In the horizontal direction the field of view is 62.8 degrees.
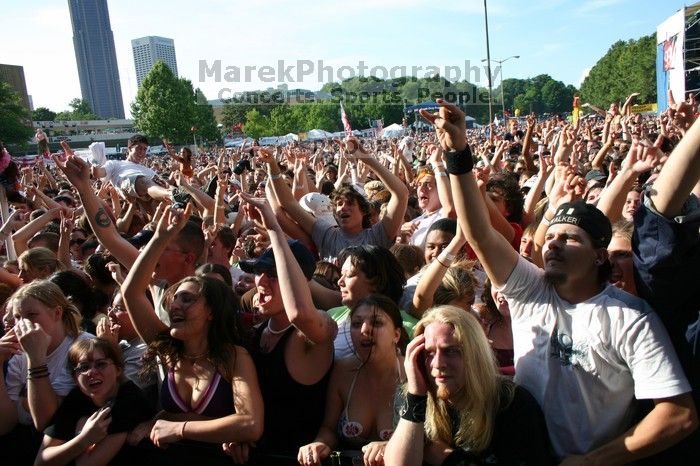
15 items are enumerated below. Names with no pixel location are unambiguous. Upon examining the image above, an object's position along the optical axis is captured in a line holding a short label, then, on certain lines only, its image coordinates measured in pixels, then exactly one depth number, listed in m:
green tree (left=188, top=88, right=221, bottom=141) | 65.86
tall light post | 29.90
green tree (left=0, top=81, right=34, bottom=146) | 61.88
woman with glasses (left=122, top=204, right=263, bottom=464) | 2.63
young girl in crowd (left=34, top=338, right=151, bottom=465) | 2.74
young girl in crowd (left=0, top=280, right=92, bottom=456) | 2.82
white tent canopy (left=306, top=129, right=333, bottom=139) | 56.82
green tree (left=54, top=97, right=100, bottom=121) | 120.00
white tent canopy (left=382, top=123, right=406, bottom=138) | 37.53
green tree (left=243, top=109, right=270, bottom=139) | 71.25
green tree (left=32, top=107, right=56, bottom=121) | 94.44
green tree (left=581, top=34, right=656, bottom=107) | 60.72
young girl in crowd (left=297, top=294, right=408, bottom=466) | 2.63
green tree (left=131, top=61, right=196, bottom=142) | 59.78
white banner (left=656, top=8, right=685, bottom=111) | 29.83
